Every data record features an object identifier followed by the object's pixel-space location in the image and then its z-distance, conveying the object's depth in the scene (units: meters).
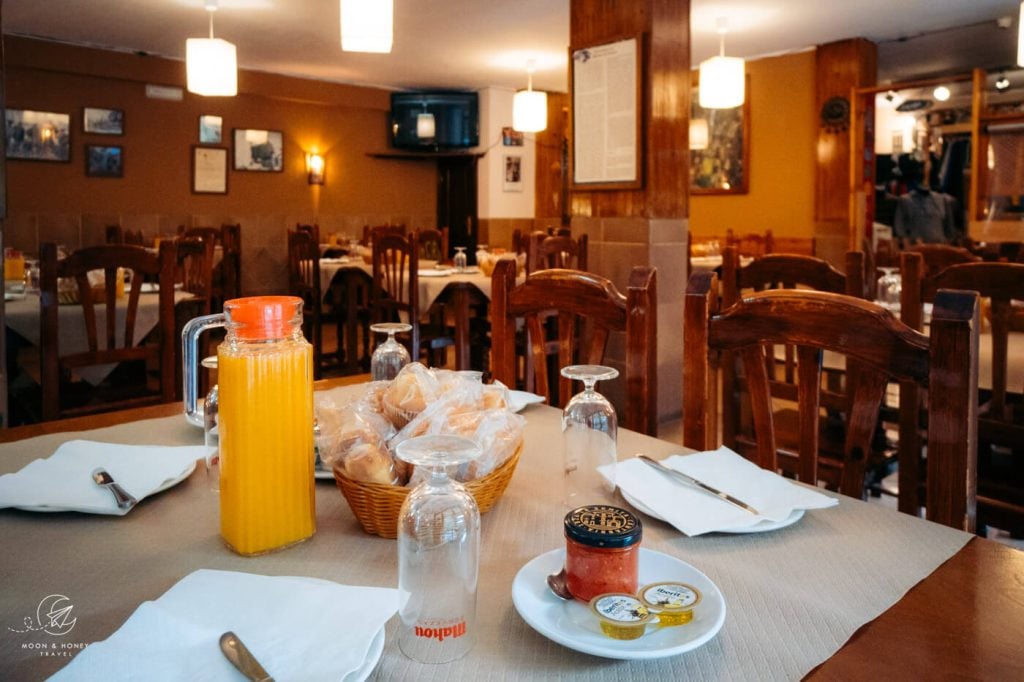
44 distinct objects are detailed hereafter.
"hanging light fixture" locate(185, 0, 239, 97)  5.03
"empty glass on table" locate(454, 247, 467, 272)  5.02
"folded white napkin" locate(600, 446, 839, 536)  0.90
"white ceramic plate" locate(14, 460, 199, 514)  0.99
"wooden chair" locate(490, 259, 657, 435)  1.47
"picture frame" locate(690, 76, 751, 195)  7.94
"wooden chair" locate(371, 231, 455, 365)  4.08
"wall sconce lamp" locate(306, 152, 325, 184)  9.21
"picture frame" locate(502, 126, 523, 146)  9.61
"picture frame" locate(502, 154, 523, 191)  9.73
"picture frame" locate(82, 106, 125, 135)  7.66
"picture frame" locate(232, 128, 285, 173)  8.69
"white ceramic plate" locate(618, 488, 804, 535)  0.88
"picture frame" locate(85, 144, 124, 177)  7.73
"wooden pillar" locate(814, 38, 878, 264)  7.05
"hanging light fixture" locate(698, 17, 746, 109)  5.67
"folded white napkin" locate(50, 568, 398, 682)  0.58
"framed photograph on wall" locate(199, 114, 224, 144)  8.40
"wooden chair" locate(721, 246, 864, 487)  2.13
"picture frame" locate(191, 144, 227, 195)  8.42
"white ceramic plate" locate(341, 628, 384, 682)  0.58
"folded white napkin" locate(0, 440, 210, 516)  0.93
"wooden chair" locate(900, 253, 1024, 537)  1.85
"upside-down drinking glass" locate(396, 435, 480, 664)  0.65
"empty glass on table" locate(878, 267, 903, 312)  3.00
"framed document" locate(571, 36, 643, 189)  4.09
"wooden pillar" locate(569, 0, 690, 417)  4.04
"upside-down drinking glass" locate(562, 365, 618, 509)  1.04
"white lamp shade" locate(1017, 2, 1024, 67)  3.99
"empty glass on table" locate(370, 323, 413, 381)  1.35
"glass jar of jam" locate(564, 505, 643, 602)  0.67
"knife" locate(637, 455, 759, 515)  0.94
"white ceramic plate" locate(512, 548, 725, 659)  0.61
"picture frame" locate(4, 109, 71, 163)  7.26
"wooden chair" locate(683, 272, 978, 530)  1.01
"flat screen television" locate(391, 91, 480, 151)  9.48
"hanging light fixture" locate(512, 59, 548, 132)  6.71
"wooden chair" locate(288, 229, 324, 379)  5.07
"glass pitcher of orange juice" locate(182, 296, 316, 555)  0.79
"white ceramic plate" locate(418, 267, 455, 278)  4.66
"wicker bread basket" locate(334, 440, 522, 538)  0.83
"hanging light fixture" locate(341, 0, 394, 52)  3.61
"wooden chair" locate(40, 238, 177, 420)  2.23
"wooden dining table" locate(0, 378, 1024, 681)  0.62
